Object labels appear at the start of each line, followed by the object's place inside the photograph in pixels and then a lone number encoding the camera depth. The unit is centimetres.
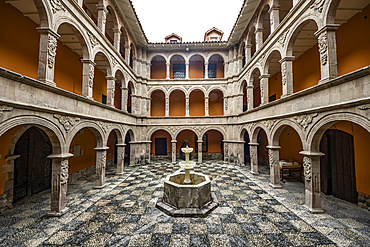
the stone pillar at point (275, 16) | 793
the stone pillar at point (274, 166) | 789
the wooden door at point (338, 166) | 635
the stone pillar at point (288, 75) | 714
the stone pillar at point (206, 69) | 1465
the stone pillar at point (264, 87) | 918
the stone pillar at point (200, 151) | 1423
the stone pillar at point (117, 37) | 993
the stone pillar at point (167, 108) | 1449
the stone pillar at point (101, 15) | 820
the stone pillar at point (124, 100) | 1125
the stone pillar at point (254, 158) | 1031
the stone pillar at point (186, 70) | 1484
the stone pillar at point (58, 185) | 538
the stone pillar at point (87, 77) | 713
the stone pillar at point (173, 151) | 1434
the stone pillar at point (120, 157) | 1036
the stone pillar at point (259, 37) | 982
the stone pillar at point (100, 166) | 793
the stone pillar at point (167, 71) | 1481
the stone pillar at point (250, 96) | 1144
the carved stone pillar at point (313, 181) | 546
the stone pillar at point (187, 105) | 1457
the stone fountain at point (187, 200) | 531
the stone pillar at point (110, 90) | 921
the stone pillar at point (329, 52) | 511
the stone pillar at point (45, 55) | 502
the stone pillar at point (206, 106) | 1458
